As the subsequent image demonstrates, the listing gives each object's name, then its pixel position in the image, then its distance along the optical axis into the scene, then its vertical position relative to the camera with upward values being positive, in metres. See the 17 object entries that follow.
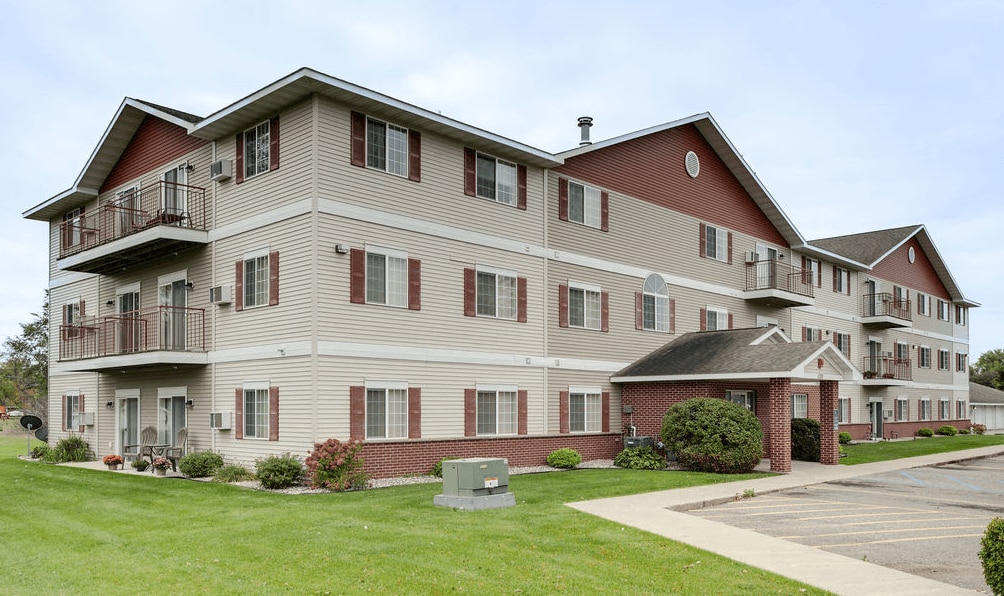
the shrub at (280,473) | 17.73 -2.77
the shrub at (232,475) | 19.47 -3.08
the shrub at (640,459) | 23.41 -3.38
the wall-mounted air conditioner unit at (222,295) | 21.31 +1.20
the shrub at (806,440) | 26.47 -3.24
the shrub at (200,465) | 20.25 -2.96
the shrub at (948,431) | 47.69 -5.32
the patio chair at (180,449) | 22.30 -2.84
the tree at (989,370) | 77.88 -3.36
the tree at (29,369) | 57.09 -1.74
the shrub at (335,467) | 17.58 -2.65
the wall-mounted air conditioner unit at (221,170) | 21.52 +4.43
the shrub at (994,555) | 8.05 -2.13
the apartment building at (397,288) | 19.53 +1.53
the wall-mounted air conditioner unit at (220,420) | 21.11 -1.97
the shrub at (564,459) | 23.36 -3.31
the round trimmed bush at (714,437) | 21.89 -2.60
